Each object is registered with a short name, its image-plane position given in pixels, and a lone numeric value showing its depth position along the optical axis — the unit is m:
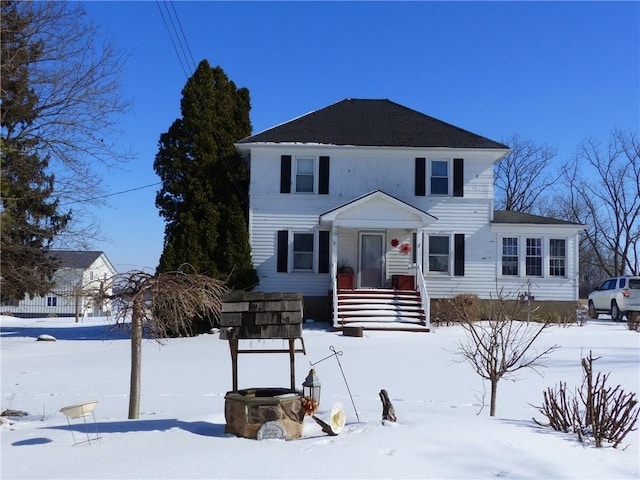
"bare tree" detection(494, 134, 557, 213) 48.78
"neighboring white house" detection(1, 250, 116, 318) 44.19
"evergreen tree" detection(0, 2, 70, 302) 14.05
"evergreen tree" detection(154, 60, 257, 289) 20.92
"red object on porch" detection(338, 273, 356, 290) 21.50
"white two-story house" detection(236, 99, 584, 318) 22.62
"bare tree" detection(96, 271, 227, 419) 7.82
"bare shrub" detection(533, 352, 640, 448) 6.56
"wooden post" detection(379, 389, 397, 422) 7.12
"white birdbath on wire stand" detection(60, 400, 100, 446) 6.57
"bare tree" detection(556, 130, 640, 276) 46.53
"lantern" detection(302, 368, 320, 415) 7.16
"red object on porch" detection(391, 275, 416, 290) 21.56
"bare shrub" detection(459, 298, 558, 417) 7.83
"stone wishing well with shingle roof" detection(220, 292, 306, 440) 6.84
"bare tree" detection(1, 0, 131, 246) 13.53
